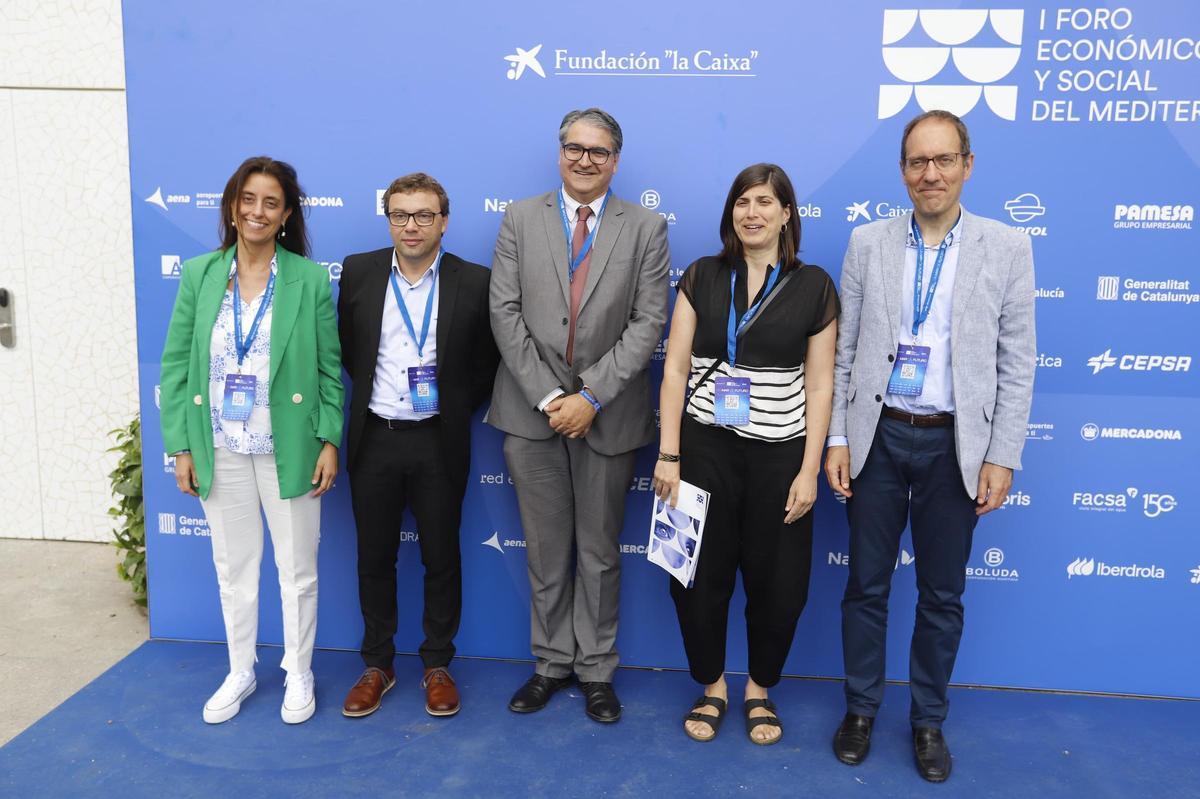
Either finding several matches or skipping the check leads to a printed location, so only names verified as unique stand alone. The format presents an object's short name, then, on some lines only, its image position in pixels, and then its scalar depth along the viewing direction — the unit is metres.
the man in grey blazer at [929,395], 2.29
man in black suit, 2.65
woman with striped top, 2.39
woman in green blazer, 2.54
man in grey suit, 2.61
